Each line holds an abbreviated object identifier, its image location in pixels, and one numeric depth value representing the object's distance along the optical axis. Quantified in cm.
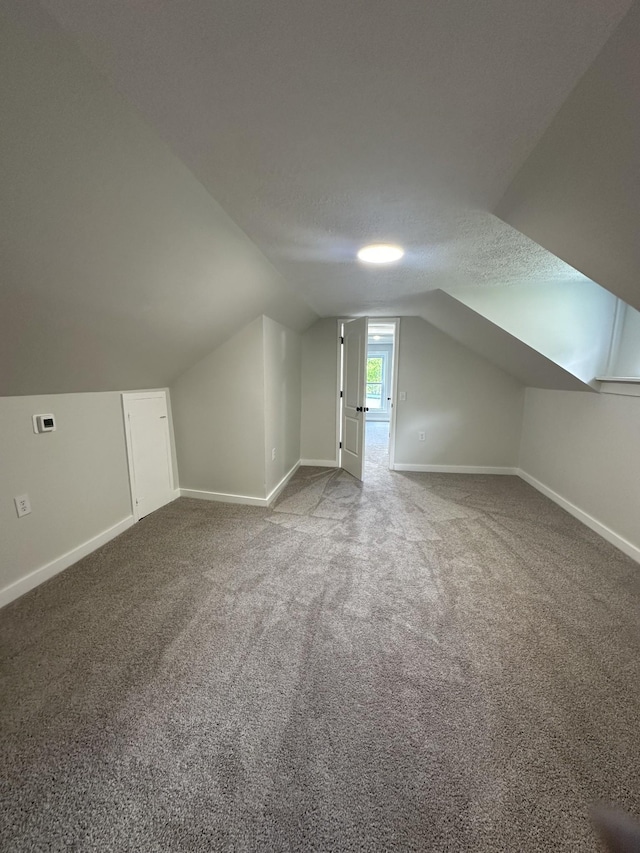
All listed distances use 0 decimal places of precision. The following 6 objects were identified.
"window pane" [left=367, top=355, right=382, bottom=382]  861
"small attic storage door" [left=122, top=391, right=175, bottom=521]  274
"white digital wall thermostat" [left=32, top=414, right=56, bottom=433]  196
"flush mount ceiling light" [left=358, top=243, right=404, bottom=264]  189
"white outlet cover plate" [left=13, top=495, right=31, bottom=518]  189
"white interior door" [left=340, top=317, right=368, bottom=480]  376
